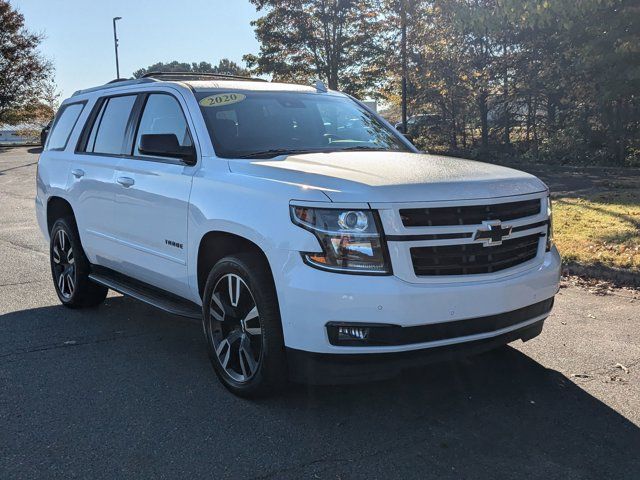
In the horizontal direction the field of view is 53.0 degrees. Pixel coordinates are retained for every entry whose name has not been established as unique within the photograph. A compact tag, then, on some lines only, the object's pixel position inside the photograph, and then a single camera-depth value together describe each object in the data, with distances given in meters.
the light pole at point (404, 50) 22.75
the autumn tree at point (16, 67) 38.67
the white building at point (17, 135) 41.33
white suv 3.36
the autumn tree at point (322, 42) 28.58
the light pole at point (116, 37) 42.56
